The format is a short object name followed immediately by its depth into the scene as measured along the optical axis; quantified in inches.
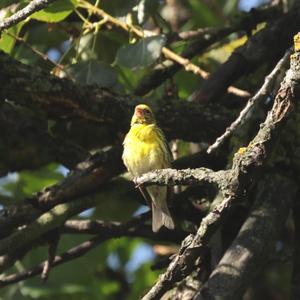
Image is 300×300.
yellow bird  303.6
